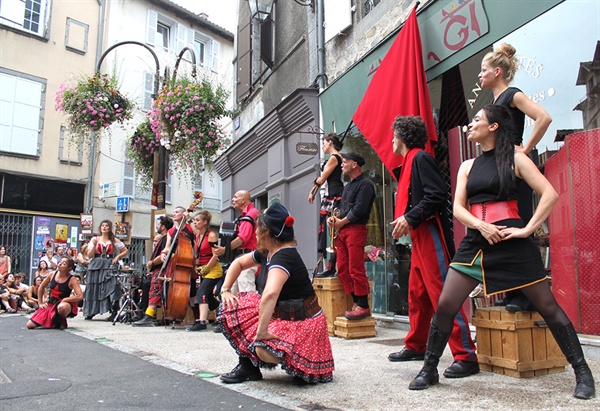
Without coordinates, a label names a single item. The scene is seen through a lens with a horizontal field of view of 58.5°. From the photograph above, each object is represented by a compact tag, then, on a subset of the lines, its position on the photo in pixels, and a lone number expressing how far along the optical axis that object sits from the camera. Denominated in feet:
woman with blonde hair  12.21
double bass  24.49
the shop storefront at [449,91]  16.53
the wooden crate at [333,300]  19.92
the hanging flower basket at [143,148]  37.80
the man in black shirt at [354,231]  18.35
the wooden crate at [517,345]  11.84
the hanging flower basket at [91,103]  36.37
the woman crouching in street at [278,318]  11.25
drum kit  28.73
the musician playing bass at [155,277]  26.48
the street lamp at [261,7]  41.34
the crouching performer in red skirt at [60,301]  25.49
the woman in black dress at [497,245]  10.27
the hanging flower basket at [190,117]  33.63
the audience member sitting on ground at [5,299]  39.50
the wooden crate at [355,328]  18.92
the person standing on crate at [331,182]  20.03
